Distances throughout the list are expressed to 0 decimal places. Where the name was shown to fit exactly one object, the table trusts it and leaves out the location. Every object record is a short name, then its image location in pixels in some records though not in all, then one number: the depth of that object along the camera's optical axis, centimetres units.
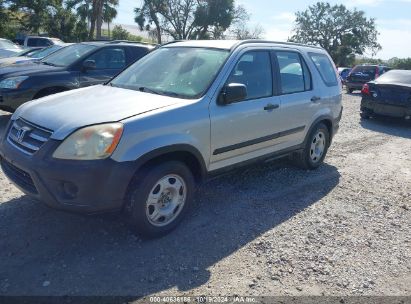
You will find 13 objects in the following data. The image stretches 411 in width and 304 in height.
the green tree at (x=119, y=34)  4397
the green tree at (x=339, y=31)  5659
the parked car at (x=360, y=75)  1978
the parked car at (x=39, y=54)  1120
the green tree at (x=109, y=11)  3885
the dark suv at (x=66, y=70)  698
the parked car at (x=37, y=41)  2158
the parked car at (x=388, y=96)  981
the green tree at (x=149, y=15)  4362
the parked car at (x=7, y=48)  1680
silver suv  317
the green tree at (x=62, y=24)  3700
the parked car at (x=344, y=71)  2735
